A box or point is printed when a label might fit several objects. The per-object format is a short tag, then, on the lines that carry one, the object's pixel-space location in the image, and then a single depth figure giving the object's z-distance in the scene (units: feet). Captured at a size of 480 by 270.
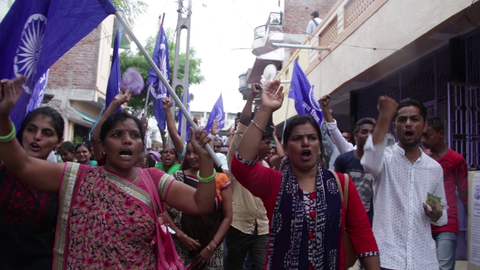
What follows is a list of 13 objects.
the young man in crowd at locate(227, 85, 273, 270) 14.40
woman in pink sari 6.79
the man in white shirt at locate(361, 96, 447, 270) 9.35
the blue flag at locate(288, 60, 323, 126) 19.70
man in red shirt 12.21
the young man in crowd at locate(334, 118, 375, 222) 12.89
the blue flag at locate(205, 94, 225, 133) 34.24
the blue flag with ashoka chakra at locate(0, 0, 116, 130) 9.32
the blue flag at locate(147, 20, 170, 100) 23.03
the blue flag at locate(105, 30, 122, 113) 16.21
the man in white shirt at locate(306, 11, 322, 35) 47.23
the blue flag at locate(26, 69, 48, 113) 10.92
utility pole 36.12
